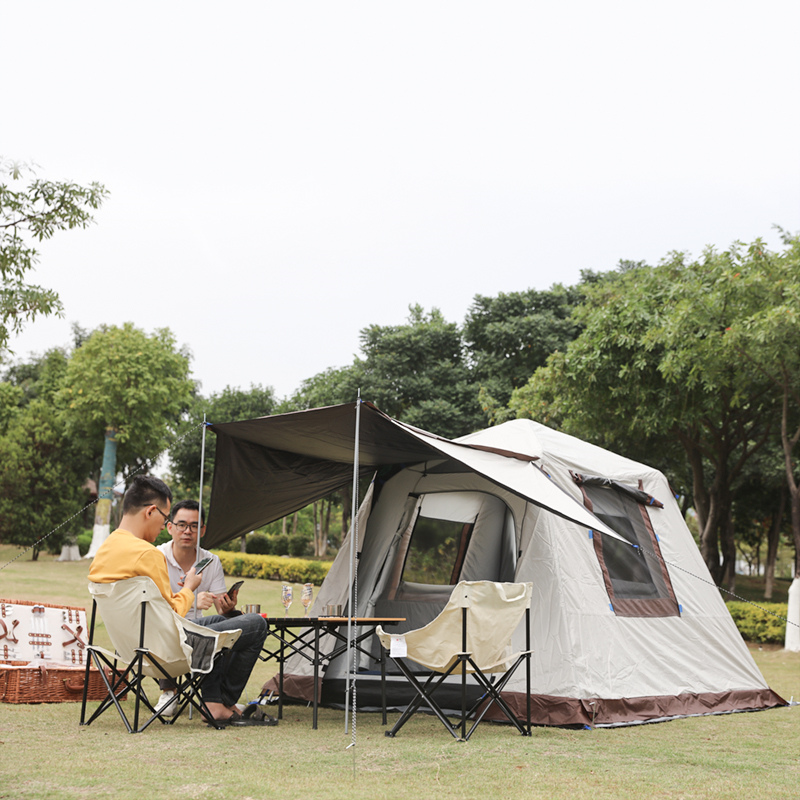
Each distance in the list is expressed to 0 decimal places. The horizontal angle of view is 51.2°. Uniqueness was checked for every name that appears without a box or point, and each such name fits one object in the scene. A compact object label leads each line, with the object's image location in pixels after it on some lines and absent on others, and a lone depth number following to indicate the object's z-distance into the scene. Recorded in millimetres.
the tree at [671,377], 11609
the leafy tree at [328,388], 23406
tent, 5230
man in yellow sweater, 4316
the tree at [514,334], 21156
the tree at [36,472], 24125
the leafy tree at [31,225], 8992
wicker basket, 5371
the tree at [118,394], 23453
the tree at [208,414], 26047
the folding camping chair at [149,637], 4246
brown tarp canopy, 5164
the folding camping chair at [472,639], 4449
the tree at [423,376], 21406
